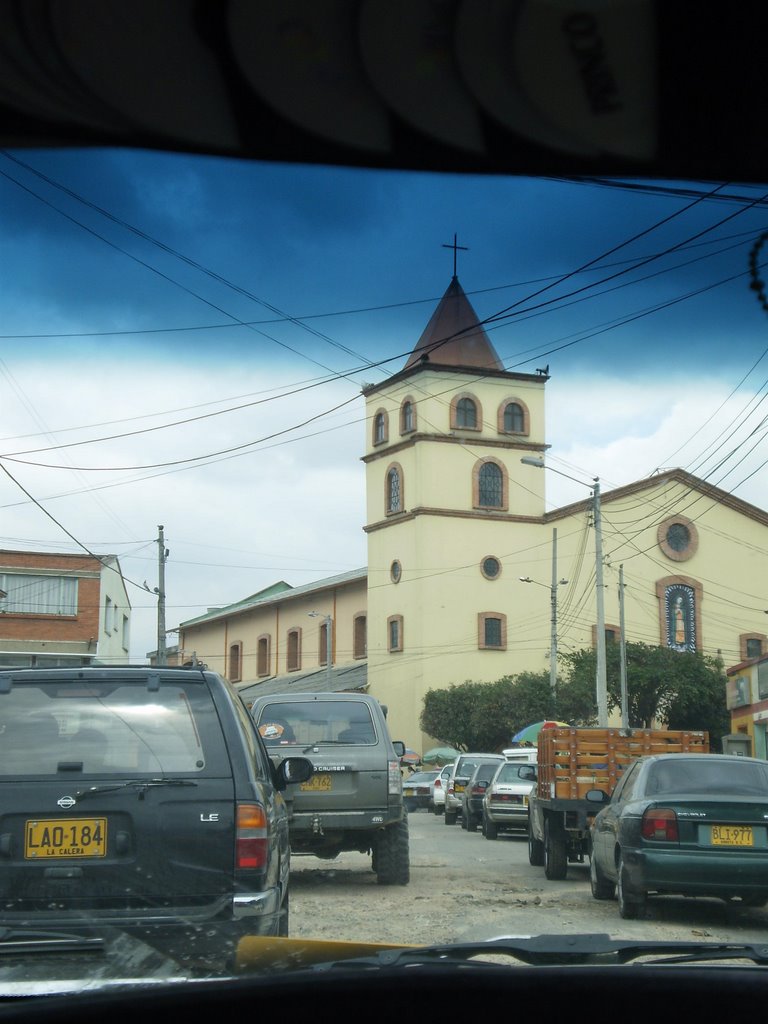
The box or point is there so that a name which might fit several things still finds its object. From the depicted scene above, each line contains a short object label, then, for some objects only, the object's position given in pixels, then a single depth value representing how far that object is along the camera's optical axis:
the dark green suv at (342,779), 12.78
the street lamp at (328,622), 47.30
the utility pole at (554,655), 45.22
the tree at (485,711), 57.09
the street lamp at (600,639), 32.12
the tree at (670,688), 46.28
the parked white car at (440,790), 36.15
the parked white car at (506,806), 22.64
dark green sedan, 8.44
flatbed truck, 15.49
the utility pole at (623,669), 35.43
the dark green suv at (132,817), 5.33
